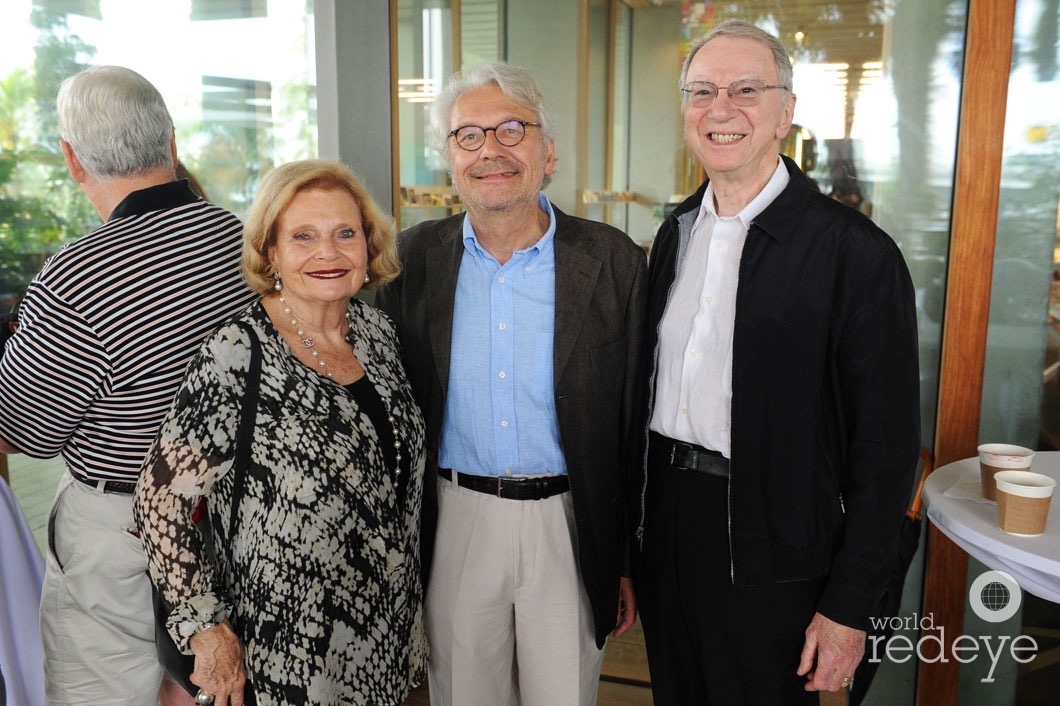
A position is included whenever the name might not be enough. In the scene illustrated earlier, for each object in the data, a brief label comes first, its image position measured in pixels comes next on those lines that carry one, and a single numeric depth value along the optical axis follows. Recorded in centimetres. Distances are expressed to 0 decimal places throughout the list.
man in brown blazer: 194
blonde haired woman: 157
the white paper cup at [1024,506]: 170
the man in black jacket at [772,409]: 162
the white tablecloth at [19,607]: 189
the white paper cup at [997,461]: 190
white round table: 164
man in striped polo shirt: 175
